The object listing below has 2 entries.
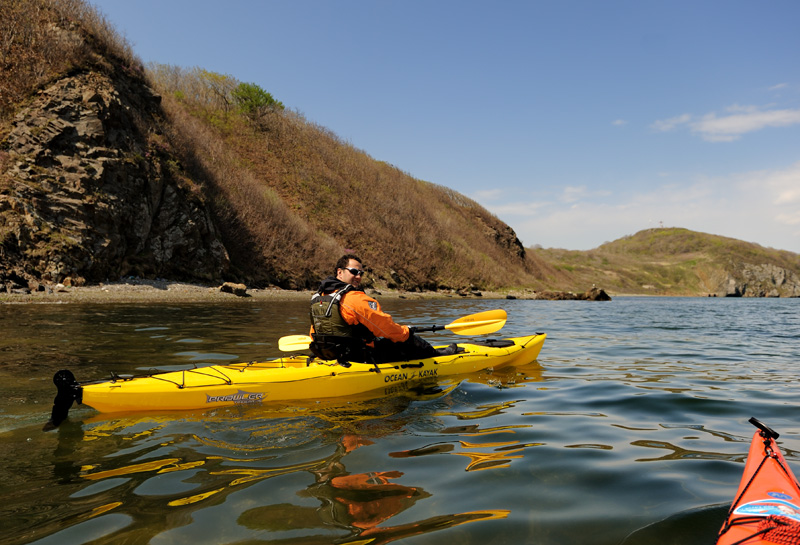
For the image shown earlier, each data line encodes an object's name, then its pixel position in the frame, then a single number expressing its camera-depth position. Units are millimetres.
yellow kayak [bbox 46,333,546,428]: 4039
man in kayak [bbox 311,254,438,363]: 5051
